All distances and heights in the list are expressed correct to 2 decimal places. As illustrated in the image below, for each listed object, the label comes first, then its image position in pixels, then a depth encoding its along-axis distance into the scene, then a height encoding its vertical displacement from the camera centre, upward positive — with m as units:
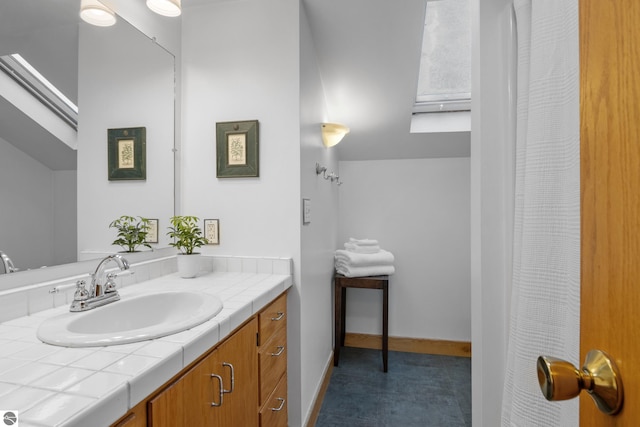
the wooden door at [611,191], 0.34 +0.02
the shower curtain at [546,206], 0.62 +0.01
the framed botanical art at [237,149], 1.62 +0.32
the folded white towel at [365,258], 2.47 -0.37
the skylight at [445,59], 1.83 +1.02
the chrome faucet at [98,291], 0.99 -0.26
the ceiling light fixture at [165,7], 1.43 +0.93
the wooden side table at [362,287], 2.40 -0.65
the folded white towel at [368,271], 2.48 -0.46
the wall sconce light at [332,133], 2.07 +0.52
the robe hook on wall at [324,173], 1.96 +0.26
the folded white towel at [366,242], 2.57 -0.25
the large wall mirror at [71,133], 0.99 +0.29
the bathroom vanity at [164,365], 0.56 -0.32
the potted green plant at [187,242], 1.49 -0.15
